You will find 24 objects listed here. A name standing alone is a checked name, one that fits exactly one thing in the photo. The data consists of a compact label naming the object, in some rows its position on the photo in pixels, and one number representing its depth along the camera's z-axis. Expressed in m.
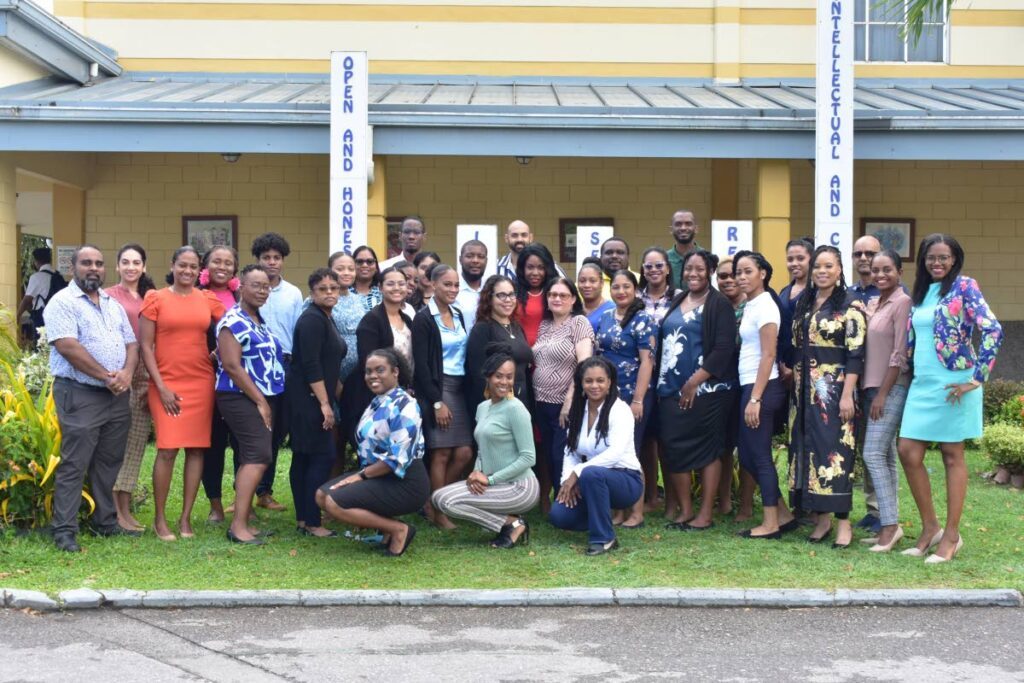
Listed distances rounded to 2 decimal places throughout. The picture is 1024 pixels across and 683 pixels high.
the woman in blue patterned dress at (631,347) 8.38
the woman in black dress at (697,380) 8.17
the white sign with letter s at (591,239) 12.07
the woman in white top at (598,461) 7.77
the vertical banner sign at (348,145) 12.85
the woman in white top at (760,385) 8.01
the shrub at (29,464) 7.73
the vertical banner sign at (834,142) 12.94
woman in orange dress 7.79
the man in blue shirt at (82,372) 7.54
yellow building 16.28
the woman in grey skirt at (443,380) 8.12
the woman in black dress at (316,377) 7.92
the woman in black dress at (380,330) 8.08
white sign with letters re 12.30
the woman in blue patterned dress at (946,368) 7.27
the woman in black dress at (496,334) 8.18
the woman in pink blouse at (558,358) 8.33
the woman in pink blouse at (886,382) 7.64
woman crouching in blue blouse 7.47
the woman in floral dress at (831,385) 7.75
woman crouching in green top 7.83
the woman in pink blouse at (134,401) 8.03
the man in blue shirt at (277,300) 8.58
